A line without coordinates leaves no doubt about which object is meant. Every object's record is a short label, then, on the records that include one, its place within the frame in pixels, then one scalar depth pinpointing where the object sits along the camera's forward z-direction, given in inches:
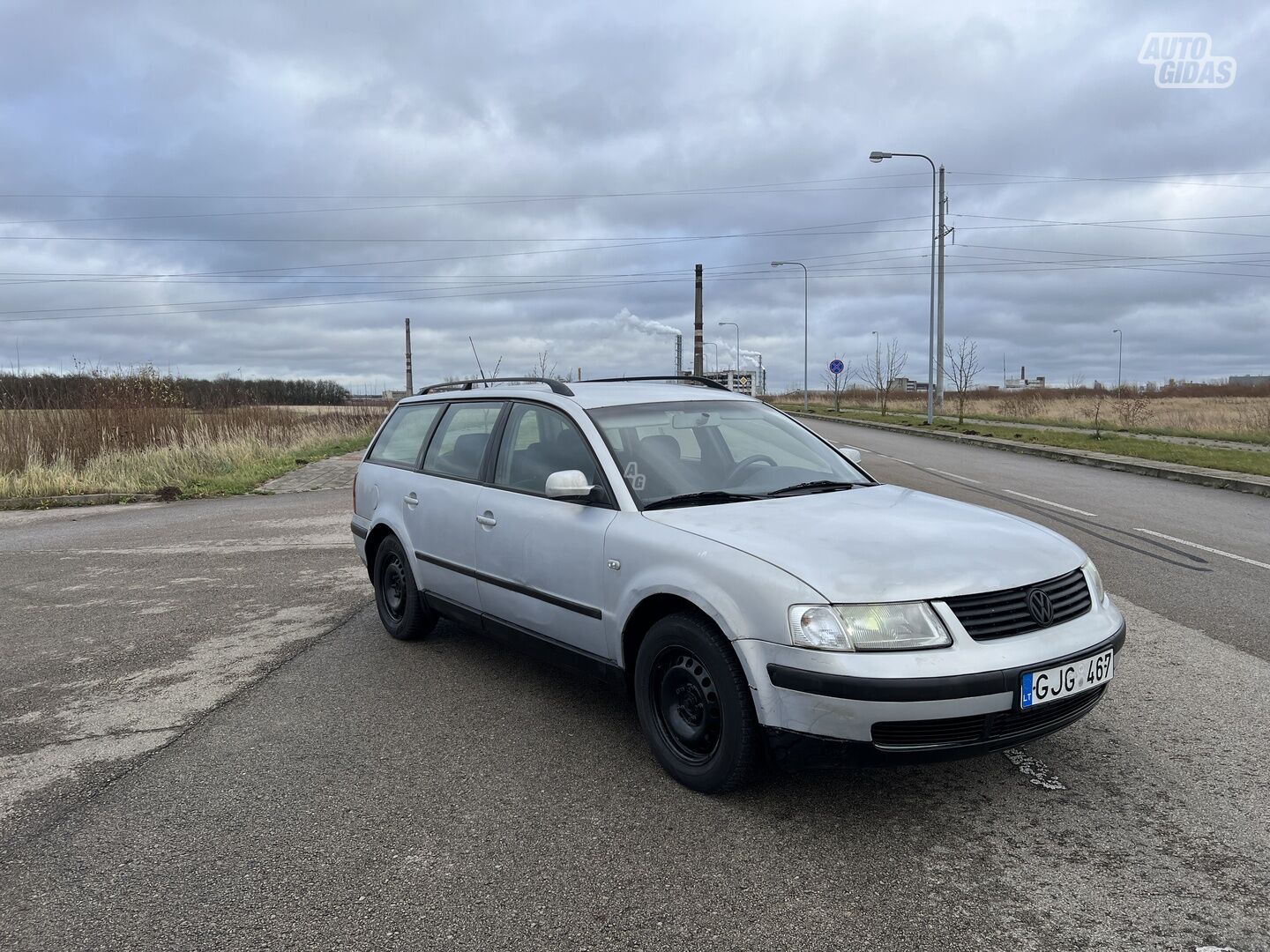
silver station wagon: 121.6
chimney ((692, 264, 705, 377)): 1571.1
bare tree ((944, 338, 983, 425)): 1267.2
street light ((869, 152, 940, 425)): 1294.3
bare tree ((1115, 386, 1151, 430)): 1145.2
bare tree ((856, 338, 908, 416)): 1867.6
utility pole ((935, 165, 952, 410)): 1326.3
